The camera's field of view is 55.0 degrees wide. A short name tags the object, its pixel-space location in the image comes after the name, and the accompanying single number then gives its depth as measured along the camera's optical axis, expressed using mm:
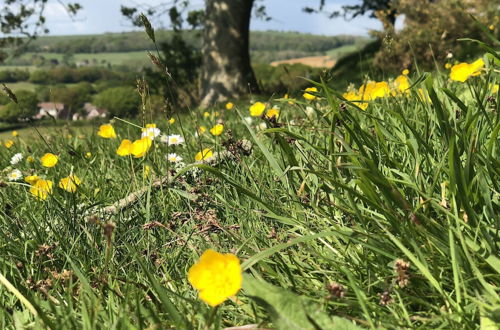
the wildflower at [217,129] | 2329
